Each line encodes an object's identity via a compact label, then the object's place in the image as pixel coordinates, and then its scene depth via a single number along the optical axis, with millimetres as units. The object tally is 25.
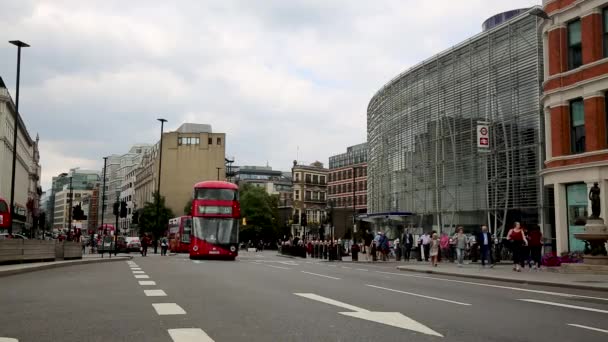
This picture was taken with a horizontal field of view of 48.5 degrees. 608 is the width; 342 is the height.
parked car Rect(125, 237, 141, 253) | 66688
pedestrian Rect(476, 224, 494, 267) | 27891
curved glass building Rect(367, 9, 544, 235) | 38719
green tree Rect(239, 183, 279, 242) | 106625
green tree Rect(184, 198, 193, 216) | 108600
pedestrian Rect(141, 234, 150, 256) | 51656
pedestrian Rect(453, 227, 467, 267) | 29812
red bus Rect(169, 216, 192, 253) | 63219
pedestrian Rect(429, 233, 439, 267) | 29544
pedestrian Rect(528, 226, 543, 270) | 25125
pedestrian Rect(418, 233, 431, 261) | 38781
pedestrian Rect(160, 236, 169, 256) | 51375
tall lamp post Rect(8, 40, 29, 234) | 31306
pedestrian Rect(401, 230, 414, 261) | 40844
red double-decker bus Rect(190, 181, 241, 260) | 36162
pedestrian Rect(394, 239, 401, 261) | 42219
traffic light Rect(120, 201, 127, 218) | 40000
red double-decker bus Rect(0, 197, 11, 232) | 41700
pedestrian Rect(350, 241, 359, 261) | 40719
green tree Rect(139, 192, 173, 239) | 106388
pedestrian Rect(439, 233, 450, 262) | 35062
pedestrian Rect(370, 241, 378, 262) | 40188
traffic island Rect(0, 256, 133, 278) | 19750
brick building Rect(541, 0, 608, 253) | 28266
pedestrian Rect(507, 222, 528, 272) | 24656
